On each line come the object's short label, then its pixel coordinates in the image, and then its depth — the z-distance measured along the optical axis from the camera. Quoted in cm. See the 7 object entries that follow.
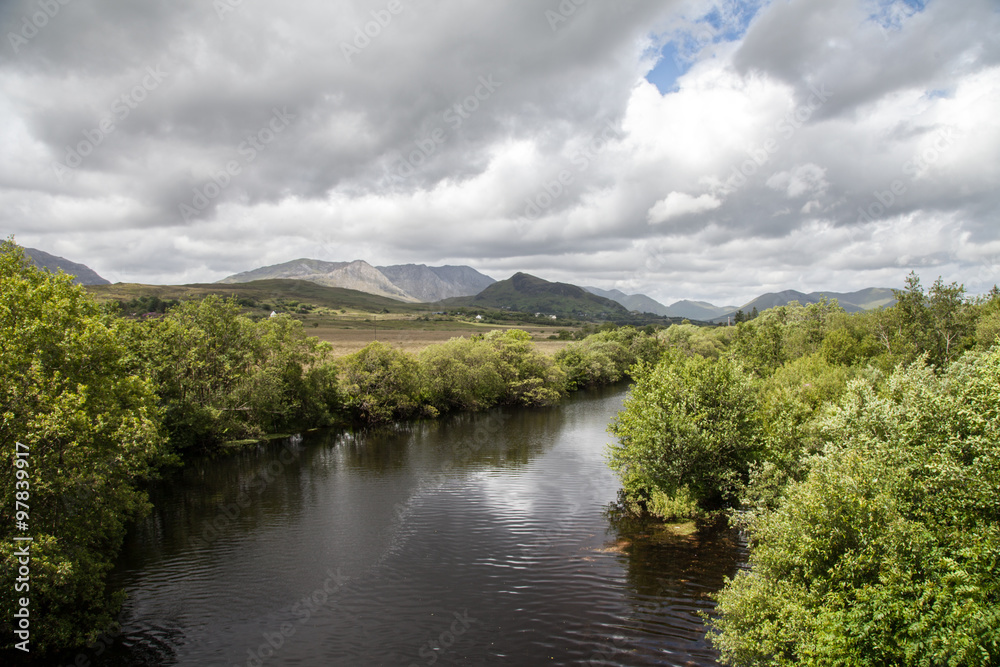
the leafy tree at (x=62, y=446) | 1938
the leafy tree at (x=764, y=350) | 7212
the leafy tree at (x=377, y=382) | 7062
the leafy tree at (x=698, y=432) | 3281
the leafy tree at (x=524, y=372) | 8900
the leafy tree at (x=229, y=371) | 4903
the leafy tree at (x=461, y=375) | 8000
